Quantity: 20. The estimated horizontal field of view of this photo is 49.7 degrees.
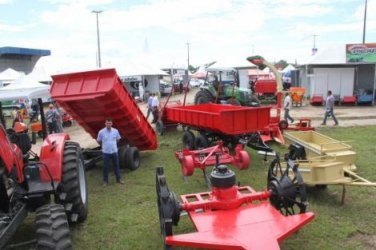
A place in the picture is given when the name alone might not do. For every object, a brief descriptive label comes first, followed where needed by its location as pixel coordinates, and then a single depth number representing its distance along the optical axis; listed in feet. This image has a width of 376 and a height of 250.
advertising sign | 76.84
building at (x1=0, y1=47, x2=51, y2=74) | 127.95
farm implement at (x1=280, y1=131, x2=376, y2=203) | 21.26
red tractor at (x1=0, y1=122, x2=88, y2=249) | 13.98
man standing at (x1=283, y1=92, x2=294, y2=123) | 52.34
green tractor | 62.03
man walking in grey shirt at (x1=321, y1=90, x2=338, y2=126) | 53.47
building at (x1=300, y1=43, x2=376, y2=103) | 77.36
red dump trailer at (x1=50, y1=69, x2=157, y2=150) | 25.68
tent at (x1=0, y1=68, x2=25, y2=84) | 88.26
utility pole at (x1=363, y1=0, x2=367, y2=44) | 110.57
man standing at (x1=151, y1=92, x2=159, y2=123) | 54.42
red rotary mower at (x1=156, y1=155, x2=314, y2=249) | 14.15
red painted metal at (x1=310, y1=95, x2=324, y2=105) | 78.89
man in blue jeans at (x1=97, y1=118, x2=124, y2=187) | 27.66
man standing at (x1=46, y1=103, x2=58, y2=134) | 47.52
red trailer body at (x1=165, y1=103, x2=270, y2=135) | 30.66
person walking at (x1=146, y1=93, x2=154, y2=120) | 58.78
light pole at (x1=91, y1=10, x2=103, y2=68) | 132.48
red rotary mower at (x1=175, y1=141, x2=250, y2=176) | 25.41
